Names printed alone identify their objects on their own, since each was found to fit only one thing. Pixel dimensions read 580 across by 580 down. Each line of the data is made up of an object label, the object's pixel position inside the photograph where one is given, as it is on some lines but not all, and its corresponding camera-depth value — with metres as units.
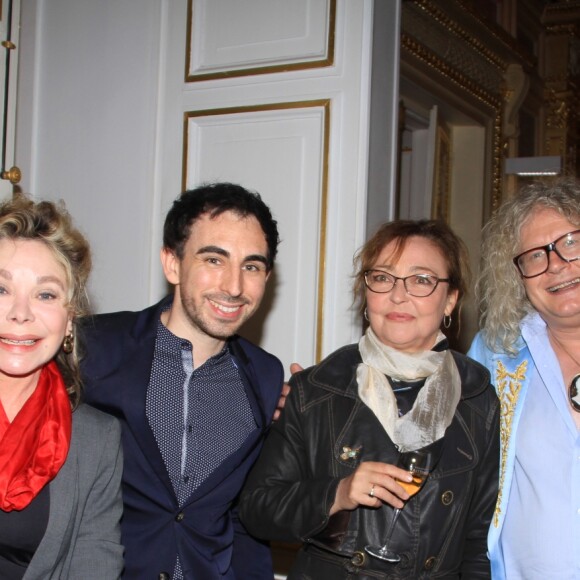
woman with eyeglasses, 2.13
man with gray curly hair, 2.23
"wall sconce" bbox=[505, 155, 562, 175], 5.06
